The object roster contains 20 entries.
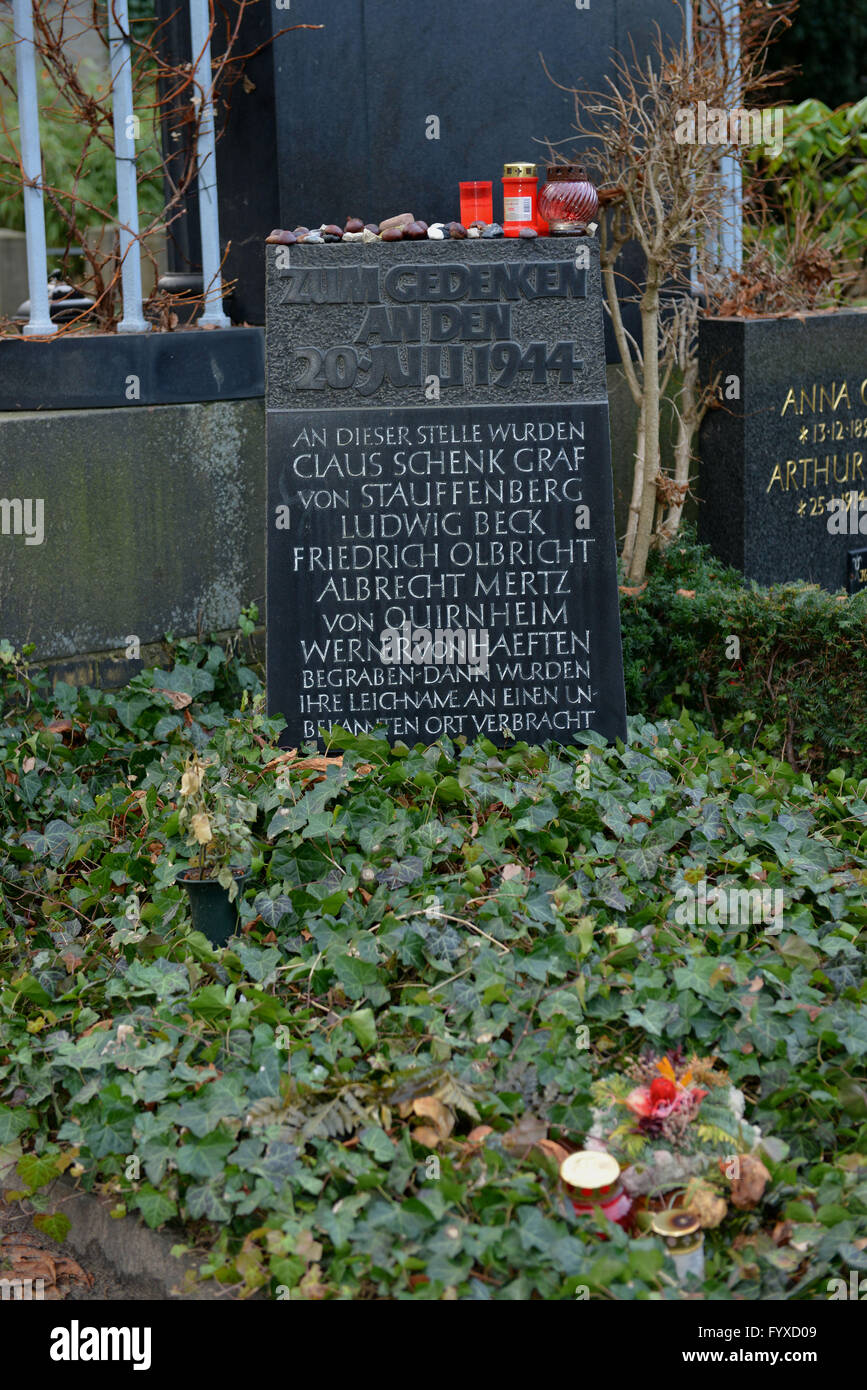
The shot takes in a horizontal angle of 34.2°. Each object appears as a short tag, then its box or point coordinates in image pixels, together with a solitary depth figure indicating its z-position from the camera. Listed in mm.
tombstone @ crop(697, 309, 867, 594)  6523
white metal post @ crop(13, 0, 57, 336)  5574
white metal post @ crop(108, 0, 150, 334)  5754
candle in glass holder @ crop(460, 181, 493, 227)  5199
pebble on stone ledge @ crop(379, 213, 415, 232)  5055
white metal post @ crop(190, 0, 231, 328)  5883
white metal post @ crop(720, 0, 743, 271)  7023
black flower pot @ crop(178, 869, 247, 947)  3904
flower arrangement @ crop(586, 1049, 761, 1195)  3000
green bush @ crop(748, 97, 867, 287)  8008
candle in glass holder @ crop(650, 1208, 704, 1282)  2836
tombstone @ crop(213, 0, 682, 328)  6035
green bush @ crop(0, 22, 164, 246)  12398
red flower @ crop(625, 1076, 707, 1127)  3066
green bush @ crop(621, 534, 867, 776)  5379
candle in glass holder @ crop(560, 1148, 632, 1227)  2859
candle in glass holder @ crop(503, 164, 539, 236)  5098
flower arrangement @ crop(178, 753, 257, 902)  3812
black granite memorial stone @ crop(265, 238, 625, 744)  5004
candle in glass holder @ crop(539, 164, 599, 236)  5102
